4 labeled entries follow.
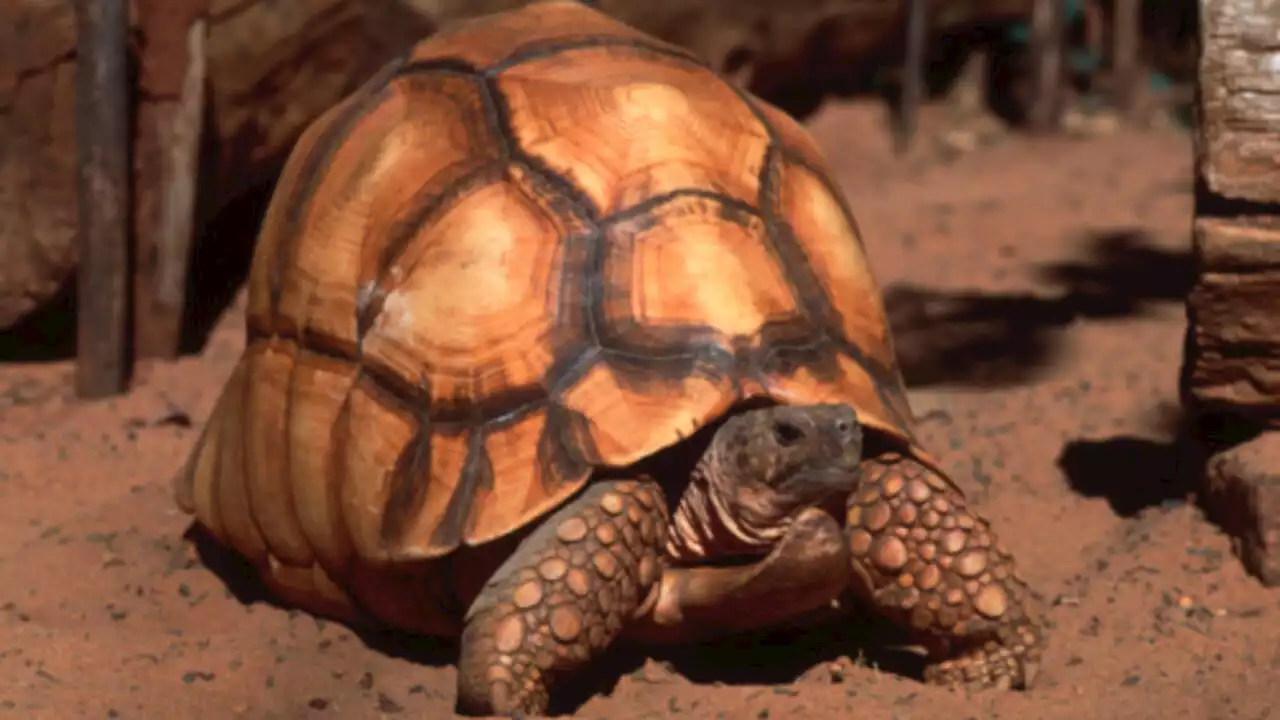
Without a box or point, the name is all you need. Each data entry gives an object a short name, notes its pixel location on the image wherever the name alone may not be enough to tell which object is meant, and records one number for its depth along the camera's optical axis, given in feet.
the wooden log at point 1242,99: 22.35
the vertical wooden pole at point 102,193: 30.48
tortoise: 18.99
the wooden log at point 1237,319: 22.63
